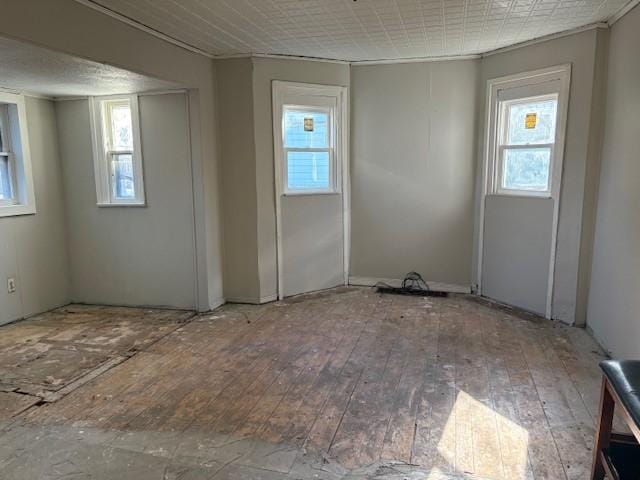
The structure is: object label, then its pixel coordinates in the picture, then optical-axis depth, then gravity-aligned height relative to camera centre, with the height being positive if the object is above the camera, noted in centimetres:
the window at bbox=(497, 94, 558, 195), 395 +26
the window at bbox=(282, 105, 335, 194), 461 +24
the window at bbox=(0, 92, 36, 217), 403 +12
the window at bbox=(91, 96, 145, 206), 432 +19
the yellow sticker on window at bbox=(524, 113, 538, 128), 406 +47
